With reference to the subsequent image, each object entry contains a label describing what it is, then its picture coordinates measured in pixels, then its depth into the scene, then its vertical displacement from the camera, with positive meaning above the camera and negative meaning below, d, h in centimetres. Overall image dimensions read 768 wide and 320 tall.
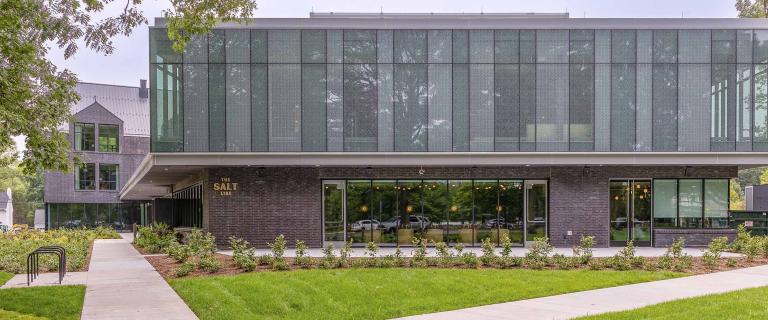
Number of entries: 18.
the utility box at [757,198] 4203 -236
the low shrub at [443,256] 1809 -251
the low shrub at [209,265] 1695 -253
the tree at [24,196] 9612 -498
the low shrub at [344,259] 1770 -251
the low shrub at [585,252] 1838 -246
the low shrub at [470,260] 1789 -257
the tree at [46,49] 1272 +207
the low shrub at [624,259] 1766 -256
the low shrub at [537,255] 1769 -248
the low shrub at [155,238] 2658 -322
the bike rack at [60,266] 1656 -259
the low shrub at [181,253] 1950 -261
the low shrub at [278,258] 1720 -246
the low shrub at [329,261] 1745 -254
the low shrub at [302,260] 1780 -255
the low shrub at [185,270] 1672 -261
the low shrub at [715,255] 1870 -260
